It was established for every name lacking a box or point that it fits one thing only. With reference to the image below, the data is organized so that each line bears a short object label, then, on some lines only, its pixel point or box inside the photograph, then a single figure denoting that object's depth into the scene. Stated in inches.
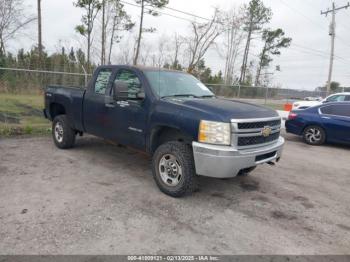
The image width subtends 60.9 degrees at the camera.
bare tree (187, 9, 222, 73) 1094.4
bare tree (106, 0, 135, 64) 998.1
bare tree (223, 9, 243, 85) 1286.4
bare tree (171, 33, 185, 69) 1121.4
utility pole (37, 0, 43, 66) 800.8
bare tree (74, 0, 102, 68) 930.7
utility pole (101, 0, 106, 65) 988.6
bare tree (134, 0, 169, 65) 946.7
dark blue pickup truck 154.5
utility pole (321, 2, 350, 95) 1109.1
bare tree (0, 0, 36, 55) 942.6
